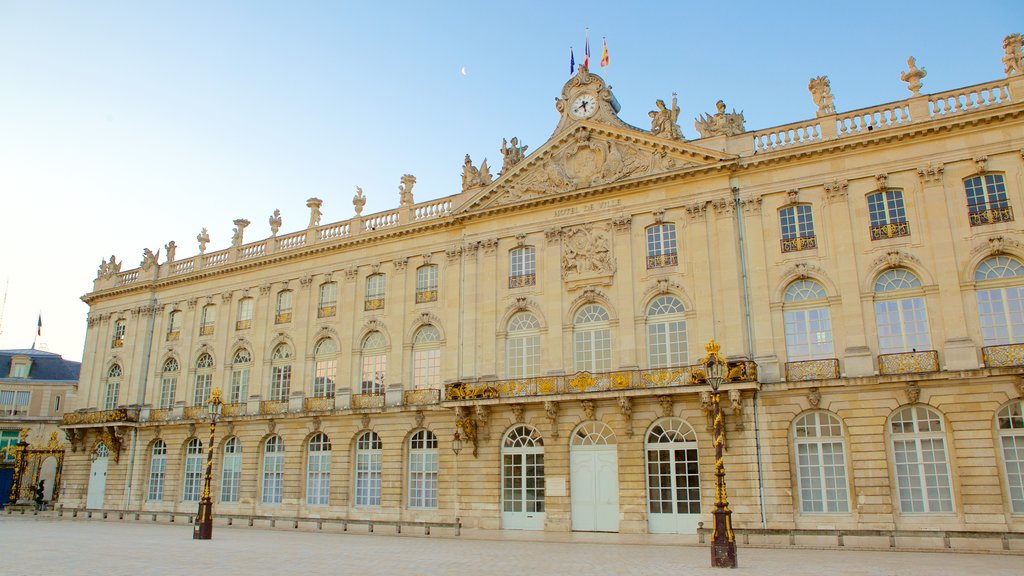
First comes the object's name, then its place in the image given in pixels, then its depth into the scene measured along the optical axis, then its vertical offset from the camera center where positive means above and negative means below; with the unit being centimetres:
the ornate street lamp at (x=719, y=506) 1614 -58
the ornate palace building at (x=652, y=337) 2308 +500
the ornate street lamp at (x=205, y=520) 2291 -109
